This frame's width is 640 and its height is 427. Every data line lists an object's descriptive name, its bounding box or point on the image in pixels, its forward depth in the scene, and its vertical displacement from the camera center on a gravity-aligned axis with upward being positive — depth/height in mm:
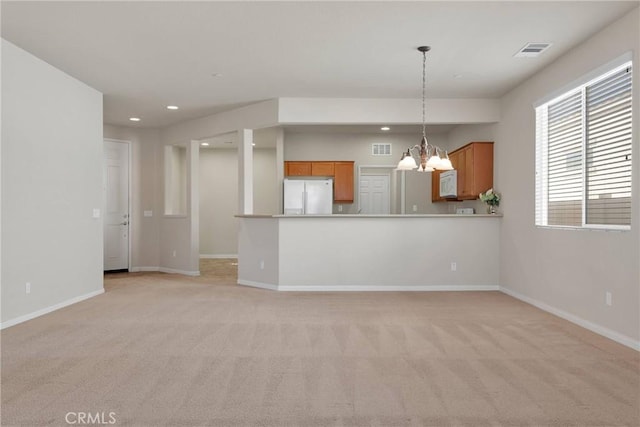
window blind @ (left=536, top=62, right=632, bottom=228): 3762 +513
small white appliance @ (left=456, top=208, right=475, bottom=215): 7059 -59
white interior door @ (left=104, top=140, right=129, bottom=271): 8031 +17
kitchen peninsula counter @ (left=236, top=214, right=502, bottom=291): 6168 -630
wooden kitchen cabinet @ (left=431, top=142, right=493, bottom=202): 6363 +568
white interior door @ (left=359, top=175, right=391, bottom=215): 8938 +268
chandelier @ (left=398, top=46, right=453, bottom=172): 4457 +467
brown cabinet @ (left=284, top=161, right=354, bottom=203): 8508 +685
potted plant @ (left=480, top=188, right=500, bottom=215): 6191 +117
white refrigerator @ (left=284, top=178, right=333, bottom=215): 8312 +191
